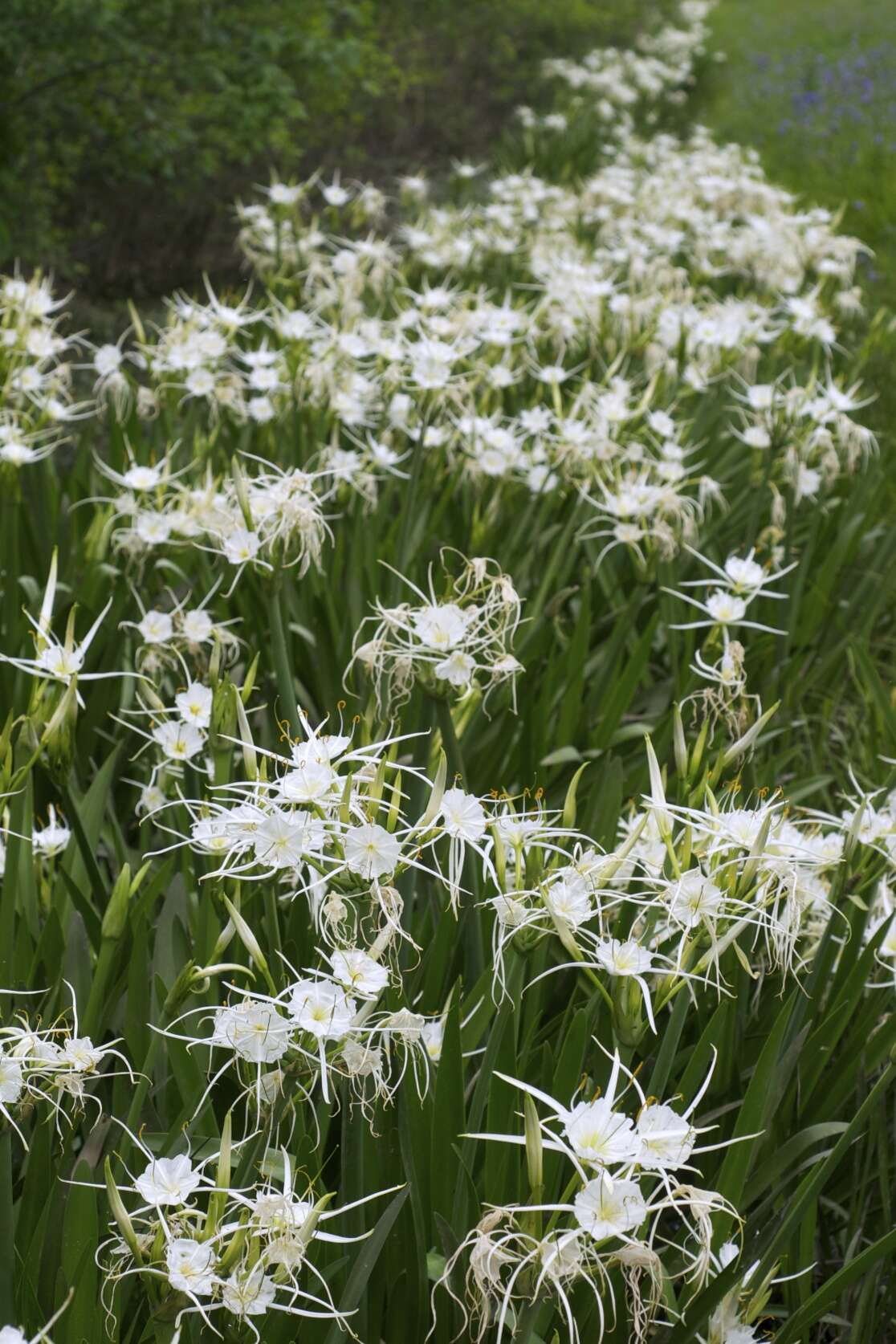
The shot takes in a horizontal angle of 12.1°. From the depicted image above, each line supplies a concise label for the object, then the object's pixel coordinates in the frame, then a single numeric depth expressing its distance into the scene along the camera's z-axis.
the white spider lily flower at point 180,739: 3.47
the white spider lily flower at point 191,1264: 2.81
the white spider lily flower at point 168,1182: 2.84
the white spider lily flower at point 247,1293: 2.81
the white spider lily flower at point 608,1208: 2.77
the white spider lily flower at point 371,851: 2.96
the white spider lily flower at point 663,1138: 2.82
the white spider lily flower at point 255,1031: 2.89
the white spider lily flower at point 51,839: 3.56
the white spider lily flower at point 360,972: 2.91
